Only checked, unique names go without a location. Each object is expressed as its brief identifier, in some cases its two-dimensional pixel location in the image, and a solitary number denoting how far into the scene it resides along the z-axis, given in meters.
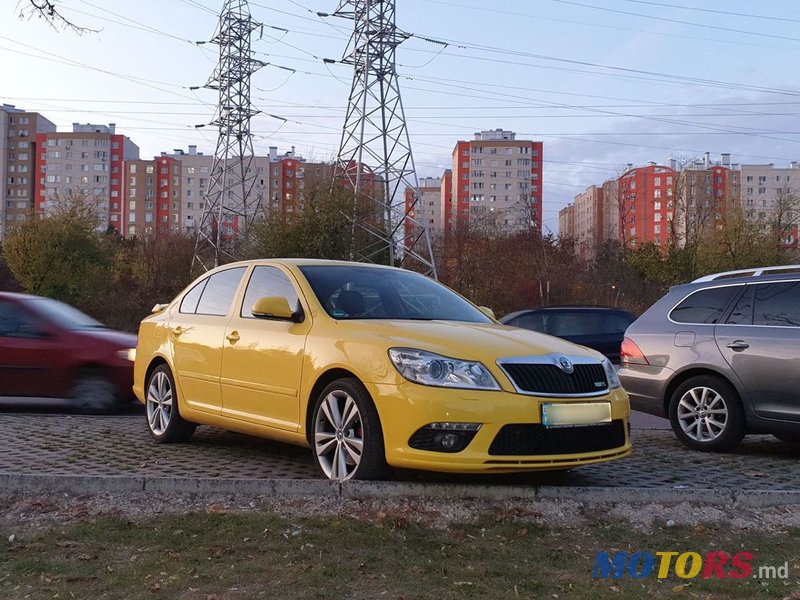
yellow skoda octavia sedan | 5.00
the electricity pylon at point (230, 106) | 46.09
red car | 10.08
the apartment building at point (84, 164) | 135.88
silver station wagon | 7.21
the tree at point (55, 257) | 42.78
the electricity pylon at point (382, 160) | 33.06
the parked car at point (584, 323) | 14.69
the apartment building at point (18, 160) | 137.12
